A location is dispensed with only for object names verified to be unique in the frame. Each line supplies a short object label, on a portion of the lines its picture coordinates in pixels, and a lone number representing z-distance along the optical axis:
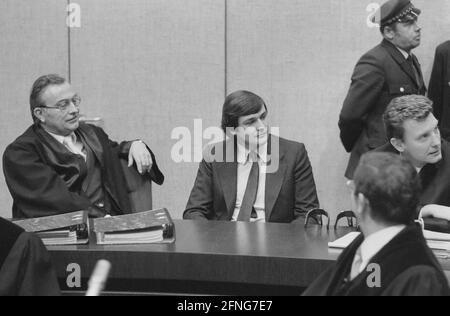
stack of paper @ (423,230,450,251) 4.30
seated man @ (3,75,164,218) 5.67
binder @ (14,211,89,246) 4.73
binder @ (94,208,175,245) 4.72
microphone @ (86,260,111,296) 3.04
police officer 6.94
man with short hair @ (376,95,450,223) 5.15
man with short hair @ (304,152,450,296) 3.16
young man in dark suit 6.00
